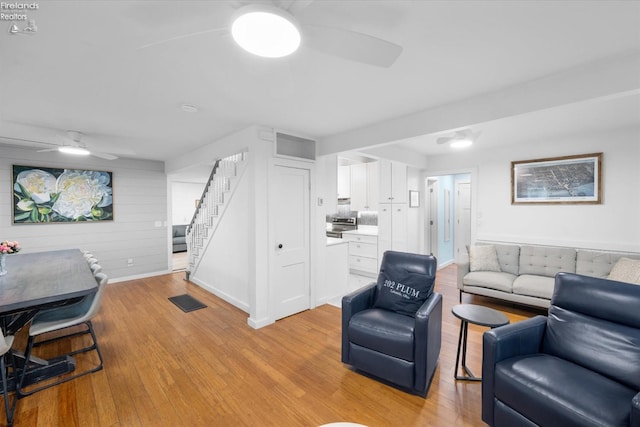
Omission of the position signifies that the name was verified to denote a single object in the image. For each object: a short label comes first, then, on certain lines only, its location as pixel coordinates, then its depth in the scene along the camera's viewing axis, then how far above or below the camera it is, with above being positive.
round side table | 2.08 -0.90
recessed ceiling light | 2.61 +1.00
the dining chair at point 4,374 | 1.80 -1.17
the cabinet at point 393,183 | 5.25 +0.50
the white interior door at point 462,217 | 6.83 -0.25
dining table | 2.03 -0.70
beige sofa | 3.32 -0.85
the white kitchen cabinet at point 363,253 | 5.58 -1.00
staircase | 4.12 +0.06
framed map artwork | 3.75 +0.42
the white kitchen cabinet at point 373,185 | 5.75 +0.49
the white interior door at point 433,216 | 5.93 -0.20
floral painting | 4.27 +0.21
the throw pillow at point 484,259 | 4.08 -0.81
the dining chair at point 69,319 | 2.22 -1.03
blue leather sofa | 1.38 -0.99
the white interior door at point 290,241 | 3.46 -0.47
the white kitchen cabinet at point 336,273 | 4.13 -1.07
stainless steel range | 6.39 -0.45
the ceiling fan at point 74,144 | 3.36 +0.83
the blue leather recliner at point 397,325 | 2.02 -0.97
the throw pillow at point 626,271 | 2.87 -0.72
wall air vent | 3.69 +0.87
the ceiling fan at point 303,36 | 1.00 +0.74
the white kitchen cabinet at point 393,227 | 5.24 -0.40
